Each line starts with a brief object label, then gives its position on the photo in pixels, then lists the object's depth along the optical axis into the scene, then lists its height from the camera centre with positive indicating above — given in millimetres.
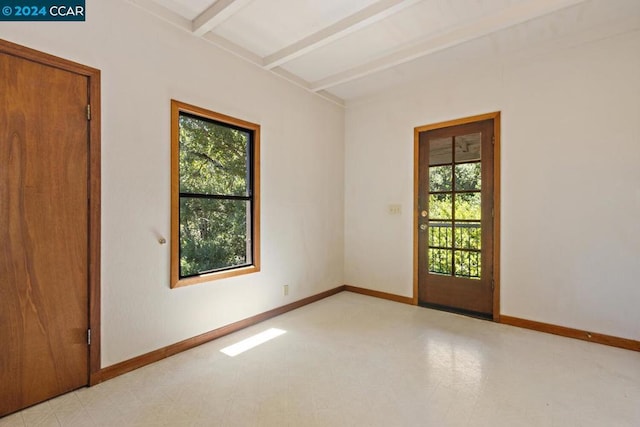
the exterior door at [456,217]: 3285 -47
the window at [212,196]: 2545 +153
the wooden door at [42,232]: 1731 -125
